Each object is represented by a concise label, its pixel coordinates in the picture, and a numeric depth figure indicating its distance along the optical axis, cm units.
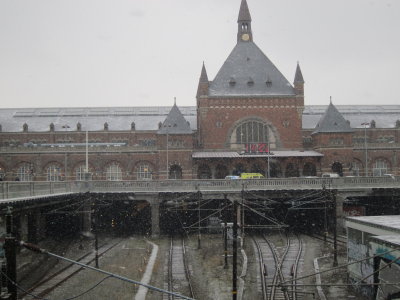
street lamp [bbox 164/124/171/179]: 6025
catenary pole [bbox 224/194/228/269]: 3008
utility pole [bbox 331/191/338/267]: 3011
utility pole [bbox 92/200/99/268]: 2989
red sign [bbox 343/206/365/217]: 5028
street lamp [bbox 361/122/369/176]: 6214
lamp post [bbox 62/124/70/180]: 6561
